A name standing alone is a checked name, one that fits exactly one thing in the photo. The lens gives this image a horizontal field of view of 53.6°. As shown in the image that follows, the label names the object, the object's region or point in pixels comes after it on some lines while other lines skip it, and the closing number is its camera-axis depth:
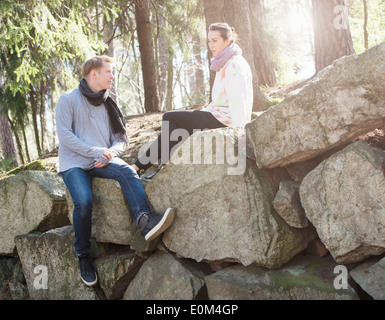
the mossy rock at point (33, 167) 5.76
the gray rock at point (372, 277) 2.73
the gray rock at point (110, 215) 3.91
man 3.66
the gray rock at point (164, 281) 3.47
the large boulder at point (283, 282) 2.92
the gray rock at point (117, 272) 3.86
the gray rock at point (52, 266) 4.06
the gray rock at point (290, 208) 3.20
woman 3.79
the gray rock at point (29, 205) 4.59
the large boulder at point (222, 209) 3.21
